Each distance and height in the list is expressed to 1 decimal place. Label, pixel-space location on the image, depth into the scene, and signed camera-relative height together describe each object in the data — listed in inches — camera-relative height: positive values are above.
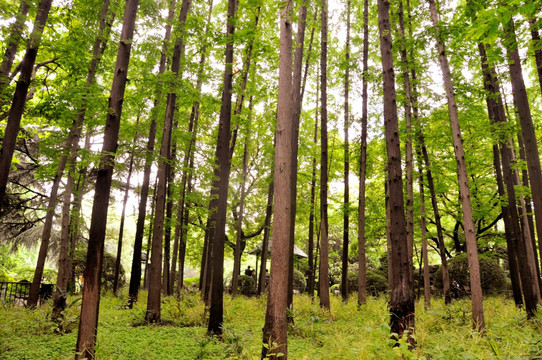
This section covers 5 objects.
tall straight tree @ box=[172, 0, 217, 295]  483.8 +133.2
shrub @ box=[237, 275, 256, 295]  723.4 -68.1
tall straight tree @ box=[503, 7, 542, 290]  257.4 +101.7
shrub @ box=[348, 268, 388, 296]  714.2 -53.4
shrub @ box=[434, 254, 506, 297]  619.2 -29.2
